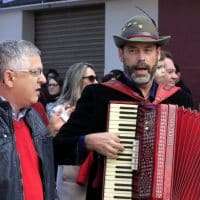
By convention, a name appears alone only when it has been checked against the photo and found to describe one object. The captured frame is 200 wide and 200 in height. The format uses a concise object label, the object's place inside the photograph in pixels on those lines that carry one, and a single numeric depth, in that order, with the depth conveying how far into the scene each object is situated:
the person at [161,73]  5.52
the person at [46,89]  8.19
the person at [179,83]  6.59
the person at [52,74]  9.42
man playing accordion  4.07
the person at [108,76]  6.84
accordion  3.85
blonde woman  6.07
